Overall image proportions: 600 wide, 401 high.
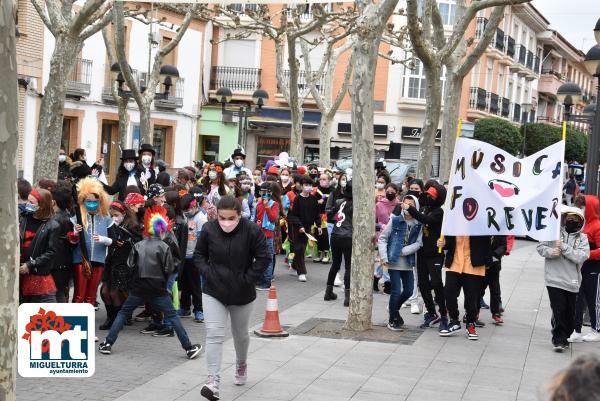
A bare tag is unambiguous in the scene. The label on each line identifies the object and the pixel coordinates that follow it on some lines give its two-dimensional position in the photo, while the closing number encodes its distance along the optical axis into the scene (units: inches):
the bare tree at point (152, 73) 704.8
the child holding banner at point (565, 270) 361.1
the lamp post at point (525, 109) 1535.4
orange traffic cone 365.4
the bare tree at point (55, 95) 500.1
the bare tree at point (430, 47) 526.0
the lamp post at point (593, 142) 489.4
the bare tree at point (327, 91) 1005.2
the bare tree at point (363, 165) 378.6
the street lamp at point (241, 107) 922.3
